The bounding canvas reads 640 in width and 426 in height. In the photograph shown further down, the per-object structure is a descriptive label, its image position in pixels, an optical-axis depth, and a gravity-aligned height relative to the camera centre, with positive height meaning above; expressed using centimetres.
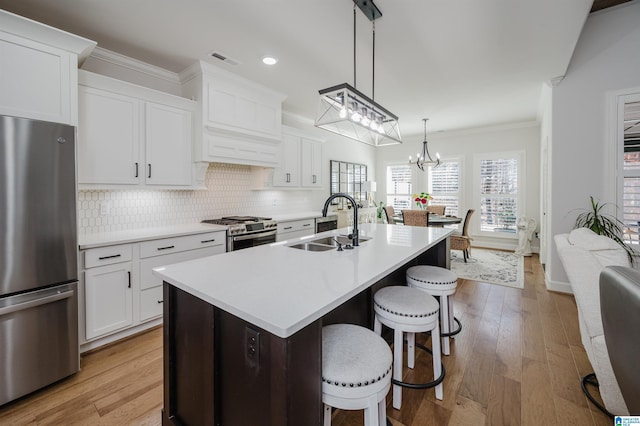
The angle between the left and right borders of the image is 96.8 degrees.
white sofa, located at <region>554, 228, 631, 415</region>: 158 -48
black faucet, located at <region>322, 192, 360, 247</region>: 207 -10
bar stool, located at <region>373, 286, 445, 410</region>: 161 -64
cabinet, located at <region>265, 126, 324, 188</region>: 443 +76
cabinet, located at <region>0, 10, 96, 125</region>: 192 +98
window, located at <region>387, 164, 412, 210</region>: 752 +56
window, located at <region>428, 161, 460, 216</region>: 680 +53
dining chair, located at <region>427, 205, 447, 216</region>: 630 -4
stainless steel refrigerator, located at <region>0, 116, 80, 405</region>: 177 -33
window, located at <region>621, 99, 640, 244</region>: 317 +40
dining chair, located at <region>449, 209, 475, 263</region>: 507 -59
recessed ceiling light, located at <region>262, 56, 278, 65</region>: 300 +158
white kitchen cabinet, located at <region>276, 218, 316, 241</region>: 412 -33
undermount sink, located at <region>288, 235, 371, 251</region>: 227 -30
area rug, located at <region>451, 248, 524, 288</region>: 420 -102
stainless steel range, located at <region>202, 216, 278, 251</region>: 335 -29
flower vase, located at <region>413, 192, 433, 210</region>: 536 +16
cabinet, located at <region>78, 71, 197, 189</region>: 249 +70
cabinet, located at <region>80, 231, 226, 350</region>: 234 -71
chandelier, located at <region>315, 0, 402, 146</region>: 202 +81
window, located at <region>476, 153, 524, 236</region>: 616 +36
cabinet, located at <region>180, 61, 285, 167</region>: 322 +113
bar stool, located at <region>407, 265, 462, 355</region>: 209 -58
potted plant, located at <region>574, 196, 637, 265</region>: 314 -18
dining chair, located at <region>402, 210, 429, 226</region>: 477 -17
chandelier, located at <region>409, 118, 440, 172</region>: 561 +91
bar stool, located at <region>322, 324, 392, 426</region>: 107 -64
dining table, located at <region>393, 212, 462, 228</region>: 495 -23
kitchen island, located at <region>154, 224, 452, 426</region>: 96 -49
